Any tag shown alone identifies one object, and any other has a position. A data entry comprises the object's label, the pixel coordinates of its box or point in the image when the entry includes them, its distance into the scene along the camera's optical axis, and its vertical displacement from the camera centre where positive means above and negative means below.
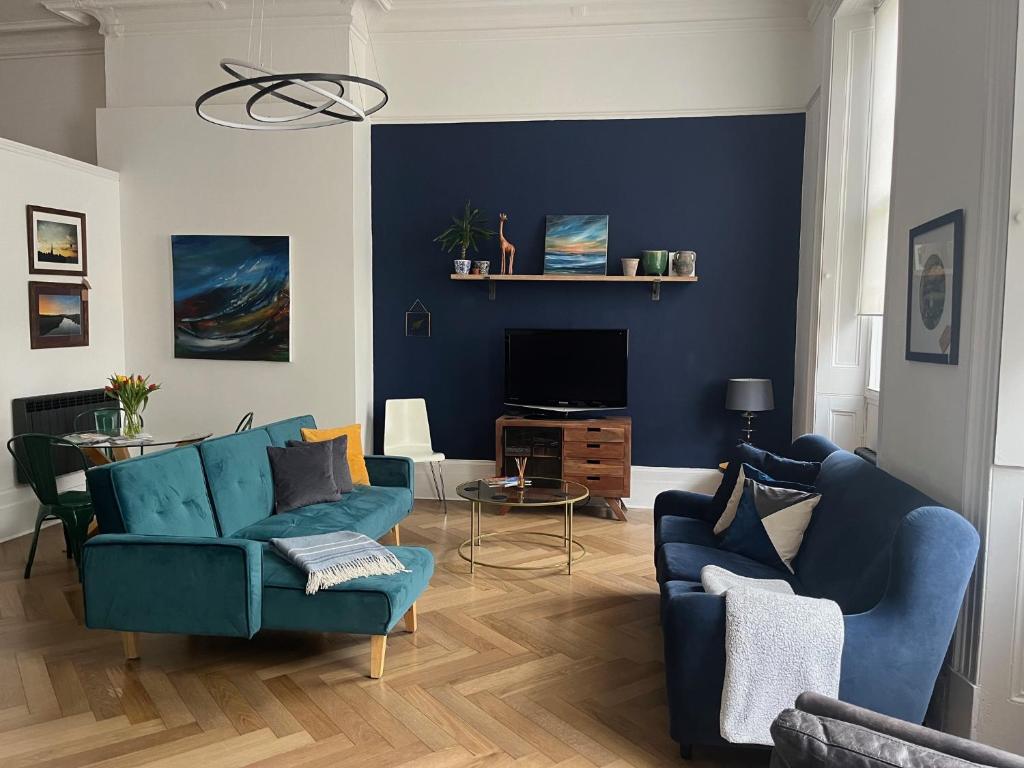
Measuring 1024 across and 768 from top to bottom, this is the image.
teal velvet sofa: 3.18 -1.01
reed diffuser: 4.84 -0.79
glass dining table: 4.54 -0.67
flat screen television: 6.16 -0.26
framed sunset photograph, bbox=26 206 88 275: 5.55 +0.60
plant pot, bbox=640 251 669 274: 6.05 +0.56
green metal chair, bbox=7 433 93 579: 4.41 -0.96
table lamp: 5.84 -0.42
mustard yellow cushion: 4.97 -0.71
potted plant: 6.23 +0.77
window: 4.83 +1.04
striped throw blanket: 3.24 -0.95
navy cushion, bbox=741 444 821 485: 3.83 -0.62
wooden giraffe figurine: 6.21 +0.68
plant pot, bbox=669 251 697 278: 6.04 +0.55
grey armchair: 1.17 -0.61
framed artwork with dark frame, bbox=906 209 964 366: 2.79 +0.19
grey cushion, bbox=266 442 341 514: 4.50 -0.83
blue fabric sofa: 2.48 -0.89
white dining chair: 6.41 -0.74
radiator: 5.41 -0.61
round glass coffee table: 4.58 -0.94
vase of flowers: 4.80 -0.42
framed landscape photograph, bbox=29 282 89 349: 5.58 +0.07
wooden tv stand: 5.98 -0.84
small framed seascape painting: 6.22 +0.69
